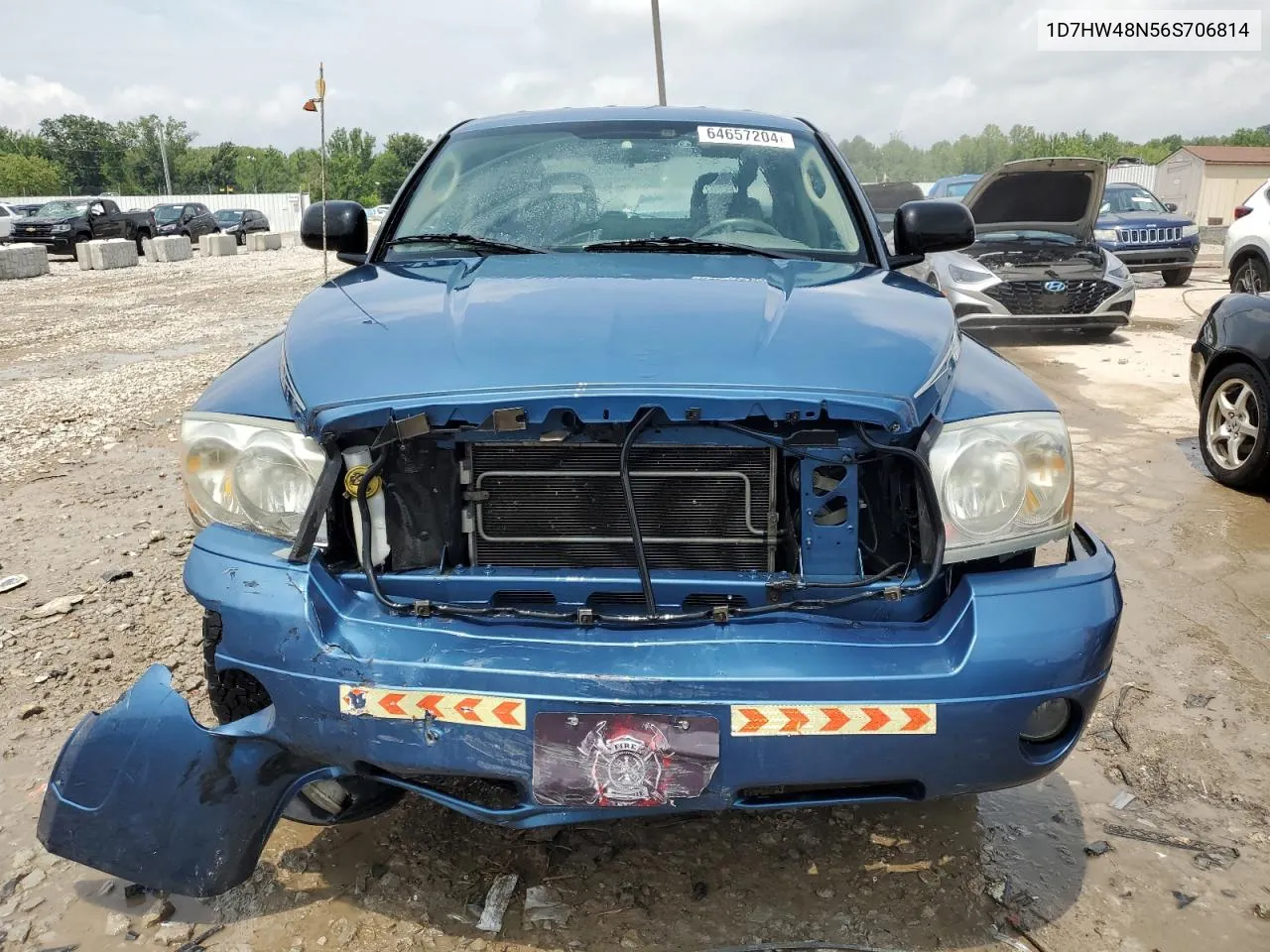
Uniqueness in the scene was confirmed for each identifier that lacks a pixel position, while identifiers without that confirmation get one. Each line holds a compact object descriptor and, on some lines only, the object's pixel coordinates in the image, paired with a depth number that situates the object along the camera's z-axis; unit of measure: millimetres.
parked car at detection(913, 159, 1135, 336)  9633
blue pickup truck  1784
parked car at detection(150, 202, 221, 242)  30250
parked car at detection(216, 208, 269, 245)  34406
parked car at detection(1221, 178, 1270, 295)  8609
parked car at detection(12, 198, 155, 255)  23641
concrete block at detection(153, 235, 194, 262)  24008
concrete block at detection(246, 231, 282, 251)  29859
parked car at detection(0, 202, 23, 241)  25156
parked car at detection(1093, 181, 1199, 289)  14445
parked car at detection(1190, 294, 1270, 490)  4900
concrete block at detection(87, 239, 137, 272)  21203
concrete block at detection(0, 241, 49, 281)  18375
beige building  40156
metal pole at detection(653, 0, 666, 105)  20172
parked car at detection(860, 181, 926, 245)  15435
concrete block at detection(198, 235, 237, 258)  27156
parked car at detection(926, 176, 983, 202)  14836
